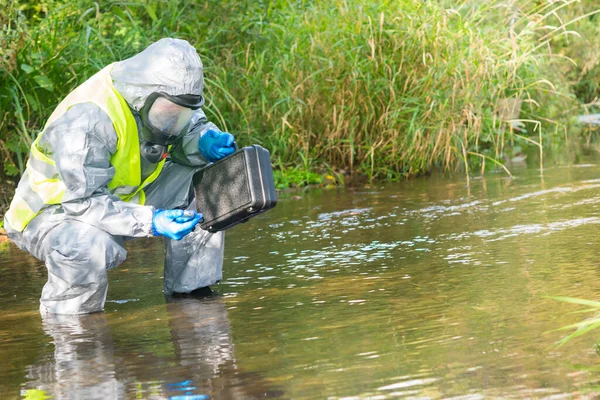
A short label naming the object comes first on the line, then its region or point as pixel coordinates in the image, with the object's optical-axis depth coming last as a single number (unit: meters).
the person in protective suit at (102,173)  6.47
